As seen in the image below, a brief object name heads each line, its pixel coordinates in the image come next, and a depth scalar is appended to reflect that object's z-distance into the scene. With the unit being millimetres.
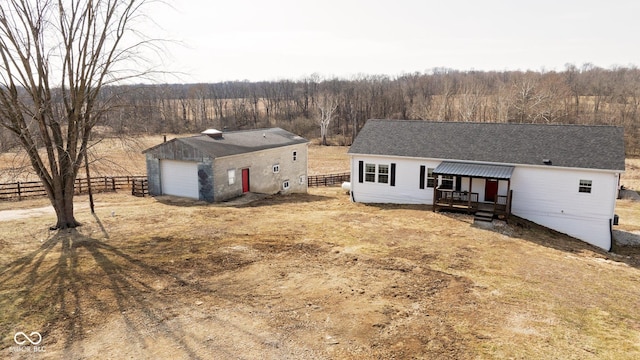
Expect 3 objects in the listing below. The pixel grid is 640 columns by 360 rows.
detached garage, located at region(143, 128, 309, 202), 23094
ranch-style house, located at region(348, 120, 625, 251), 18812
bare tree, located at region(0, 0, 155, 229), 14094
